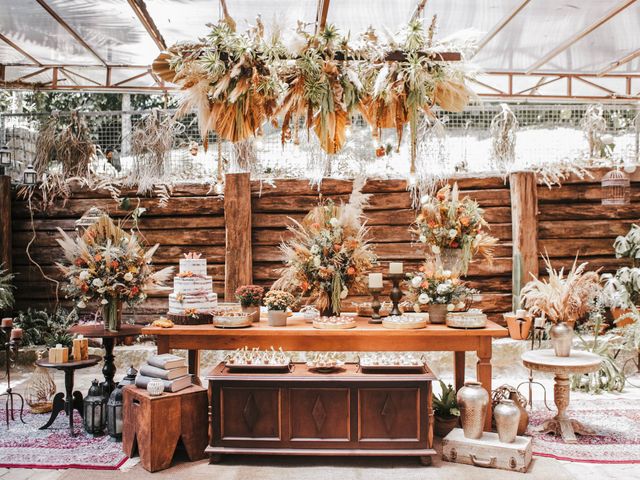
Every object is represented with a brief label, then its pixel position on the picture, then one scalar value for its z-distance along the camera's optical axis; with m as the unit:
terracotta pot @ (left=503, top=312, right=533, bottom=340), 7.42
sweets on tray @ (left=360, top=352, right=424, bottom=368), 4.68
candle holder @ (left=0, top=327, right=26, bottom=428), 5.51
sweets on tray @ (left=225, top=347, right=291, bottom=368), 4.74
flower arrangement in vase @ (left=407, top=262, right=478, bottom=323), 5.12
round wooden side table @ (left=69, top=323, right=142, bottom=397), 5.32
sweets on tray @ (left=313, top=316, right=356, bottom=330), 4.84
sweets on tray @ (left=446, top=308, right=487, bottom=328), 4.82
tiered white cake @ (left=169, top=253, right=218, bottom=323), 5.23
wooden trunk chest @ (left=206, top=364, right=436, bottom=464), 4.53
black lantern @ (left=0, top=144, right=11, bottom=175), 7.99
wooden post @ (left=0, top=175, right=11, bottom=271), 8.26
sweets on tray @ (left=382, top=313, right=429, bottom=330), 4.81
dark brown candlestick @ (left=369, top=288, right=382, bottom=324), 5.18
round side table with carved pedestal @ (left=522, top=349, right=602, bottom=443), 4.83
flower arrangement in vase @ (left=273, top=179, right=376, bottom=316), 5.14
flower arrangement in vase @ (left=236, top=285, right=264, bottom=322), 5.22
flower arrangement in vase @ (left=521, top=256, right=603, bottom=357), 5.13
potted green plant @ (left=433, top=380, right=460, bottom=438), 5.16
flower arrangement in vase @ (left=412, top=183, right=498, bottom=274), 5.35
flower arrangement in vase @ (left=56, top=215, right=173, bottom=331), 5.40
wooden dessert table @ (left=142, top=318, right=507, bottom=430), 4.79
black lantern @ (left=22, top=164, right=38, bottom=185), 8.40
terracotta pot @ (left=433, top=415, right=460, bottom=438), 5.16
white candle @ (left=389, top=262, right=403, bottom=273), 5.24
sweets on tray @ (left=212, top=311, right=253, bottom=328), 4.93
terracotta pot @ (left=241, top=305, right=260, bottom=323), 5.20
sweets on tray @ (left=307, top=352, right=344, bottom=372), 4.72
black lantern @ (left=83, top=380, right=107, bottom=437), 5.18
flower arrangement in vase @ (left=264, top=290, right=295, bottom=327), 5.03
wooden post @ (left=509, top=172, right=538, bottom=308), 8.00
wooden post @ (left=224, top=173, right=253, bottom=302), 8.17
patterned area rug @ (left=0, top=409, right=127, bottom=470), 4.53
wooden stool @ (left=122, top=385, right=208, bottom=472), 4.40
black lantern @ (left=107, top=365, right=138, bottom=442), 5.06
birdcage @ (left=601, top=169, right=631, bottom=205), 7.46
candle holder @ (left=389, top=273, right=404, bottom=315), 5.20
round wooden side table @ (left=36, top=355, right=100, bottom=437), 5.17
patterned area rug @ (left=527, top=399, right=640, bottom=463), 4.67
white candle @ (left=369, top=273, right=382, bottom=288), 5.10
